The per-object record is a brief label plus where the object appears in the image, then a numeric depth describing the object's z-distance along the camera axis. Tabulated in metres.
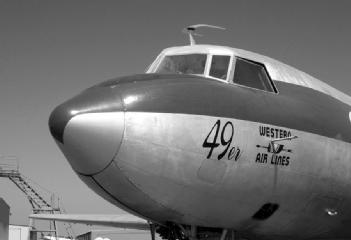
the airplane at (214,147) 7.78
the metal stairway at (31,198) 39.33
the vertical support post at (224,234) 9.41
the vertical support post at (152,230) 10.10
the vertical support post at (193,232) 9.18
